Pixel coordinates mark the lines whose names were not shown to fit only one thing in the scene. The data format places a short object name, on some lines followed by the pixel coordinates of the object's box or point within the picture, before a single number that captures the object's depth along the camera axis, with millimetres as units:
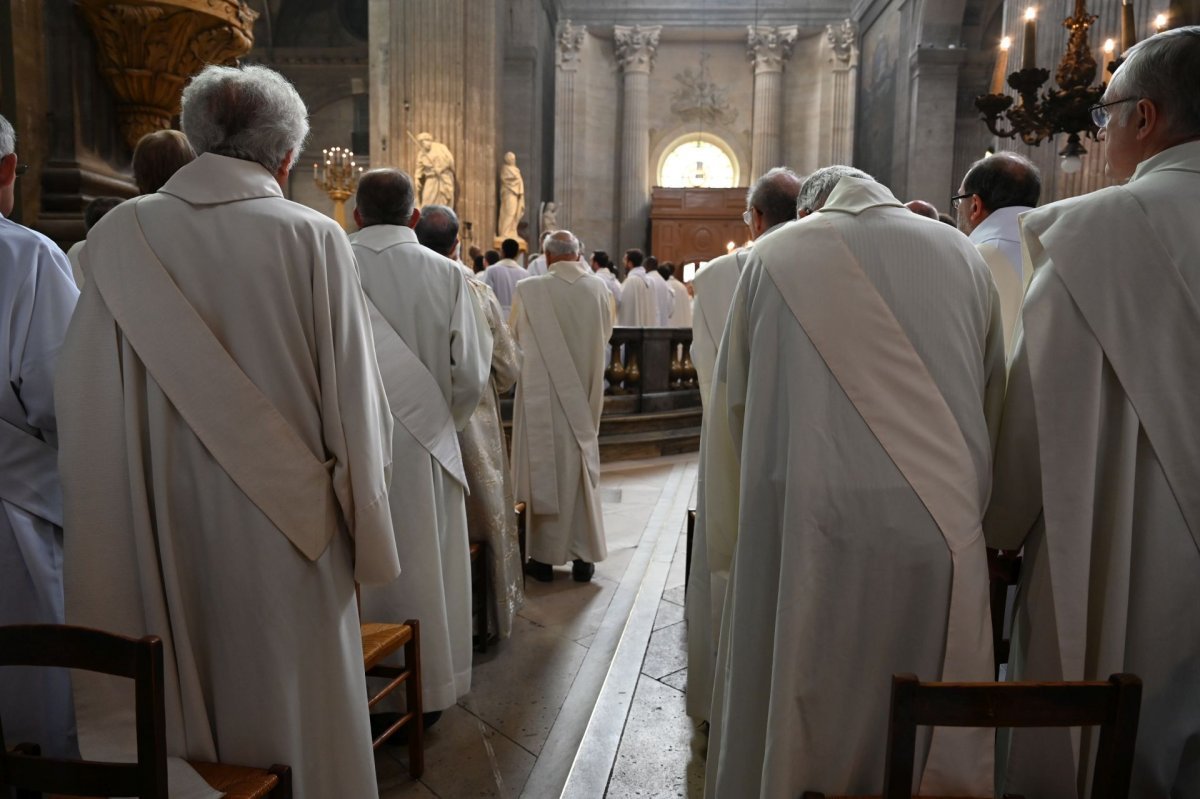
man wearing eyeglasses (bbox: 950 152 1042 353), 3006
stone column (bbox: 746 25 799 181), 21984
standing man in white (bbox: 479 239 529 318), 10047
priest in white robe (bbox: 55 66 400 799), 1853
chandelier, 5273
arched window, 23438
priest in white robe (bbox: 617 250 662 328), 12414
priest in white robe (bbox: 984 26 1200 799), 1739
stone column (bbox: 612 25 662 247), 21922
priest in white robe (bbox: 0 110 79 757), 2059
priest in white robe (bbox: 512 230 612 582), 4730
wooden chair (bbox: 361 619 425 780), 2652
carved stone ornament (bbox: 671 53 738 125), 22844
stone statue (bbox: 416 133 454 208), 13539
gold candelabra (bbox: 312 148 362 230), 12047
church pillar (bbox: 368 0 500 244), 13883
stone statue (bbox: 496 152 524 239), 14953
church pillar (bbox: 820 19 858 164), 21250
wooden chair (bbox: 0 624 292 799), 1444
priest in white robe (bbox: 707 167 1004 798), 1831
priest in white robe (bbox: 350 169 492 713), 3045
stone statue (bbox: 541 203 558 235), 18266
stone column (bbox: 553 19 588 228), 21453
